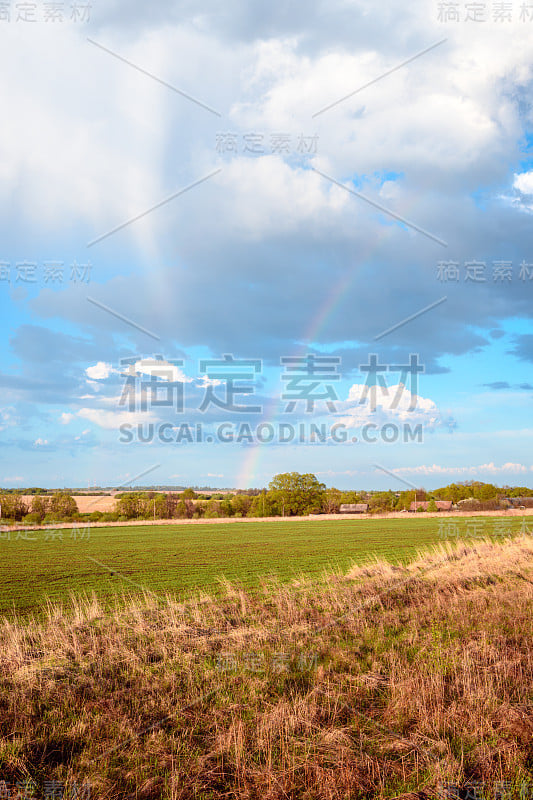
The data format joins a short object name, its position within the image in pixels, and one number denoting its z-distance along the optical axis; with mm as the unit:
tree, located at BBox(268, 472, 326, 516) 136500
